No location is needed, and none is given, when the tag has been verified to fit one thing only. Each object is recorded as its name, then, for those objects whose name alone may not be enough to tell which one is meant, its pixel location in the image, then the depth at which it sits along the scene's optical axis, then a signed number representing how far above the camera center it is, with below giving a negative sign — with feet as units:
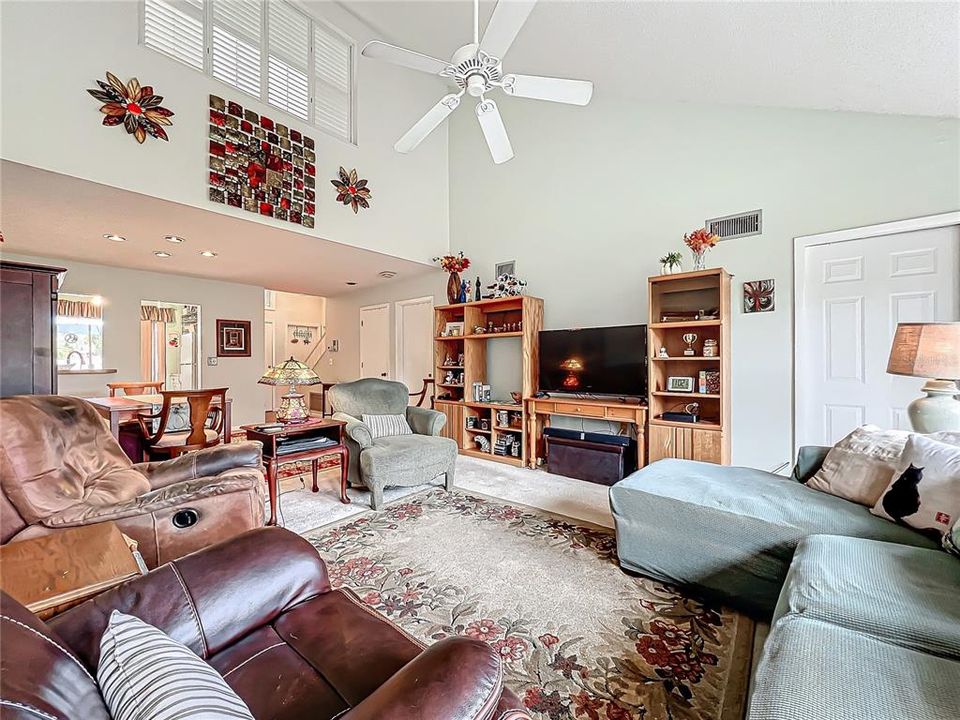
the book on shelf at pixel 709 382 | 11.57 -0.64
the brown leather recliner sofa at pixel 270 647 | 2.01 -1.99
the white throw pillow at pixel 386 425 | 12.03 -1.91
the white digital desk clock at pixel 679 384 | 12.11 -0.72
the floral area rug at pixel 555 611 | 4.68 -3.69
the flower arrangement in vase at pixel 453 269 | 16.71 +3.69
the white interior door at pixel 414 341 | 20.03 +0.95
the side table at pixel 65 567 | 3.34 -1.85
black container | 12.46 -3.11
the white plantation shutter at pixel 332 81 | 14.51 +9.99
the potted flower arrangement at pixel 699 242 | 11.25 +3.21
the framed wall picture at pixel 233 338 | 20.76 +1.18
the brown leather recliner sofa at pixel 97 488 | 5.14 -1.83
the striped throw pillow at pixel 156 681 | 1.94 -1.60
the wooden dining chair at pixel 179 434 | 11.21 -1.95
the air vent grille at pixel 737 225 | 11.38 +3.79
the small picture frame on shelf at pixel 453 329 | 17.16 +1.31
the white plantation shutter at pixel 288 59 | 13.38 +10.00
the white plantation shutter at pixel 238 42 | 12.07 +9.56
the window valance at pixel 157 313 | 19.02 +2.24
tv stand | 12.34 -1.70
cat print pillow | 4.97 -1.65
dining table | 9.32 -1.43
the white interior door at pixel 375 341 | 22.16 +1.08
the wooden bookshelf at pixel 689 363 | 11.12 -0.10
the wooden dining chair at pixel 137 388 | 15.16 -0.98
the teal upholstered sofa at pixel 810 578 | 2.86 -2.25
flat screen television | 12.69 -0.04
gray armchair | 10.28 -2.24
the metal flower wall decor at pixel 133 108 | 9.91 +6.28
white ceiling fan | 6.27 +4.74
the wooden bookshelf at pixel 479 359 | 15.01 +0.05
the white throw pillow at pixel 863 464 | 5.96 -1.58
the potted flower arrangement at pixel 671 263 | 11.79 +2.74
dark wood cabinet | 6.69 +0.56
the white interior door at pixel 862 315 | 9.28 +1.04
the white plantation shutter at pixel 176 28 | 10.65 +8.85
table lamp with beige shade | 6.51 -0.12
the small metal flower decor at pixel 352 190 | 14.67 +6.18
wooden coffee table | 9.51 -2.04
